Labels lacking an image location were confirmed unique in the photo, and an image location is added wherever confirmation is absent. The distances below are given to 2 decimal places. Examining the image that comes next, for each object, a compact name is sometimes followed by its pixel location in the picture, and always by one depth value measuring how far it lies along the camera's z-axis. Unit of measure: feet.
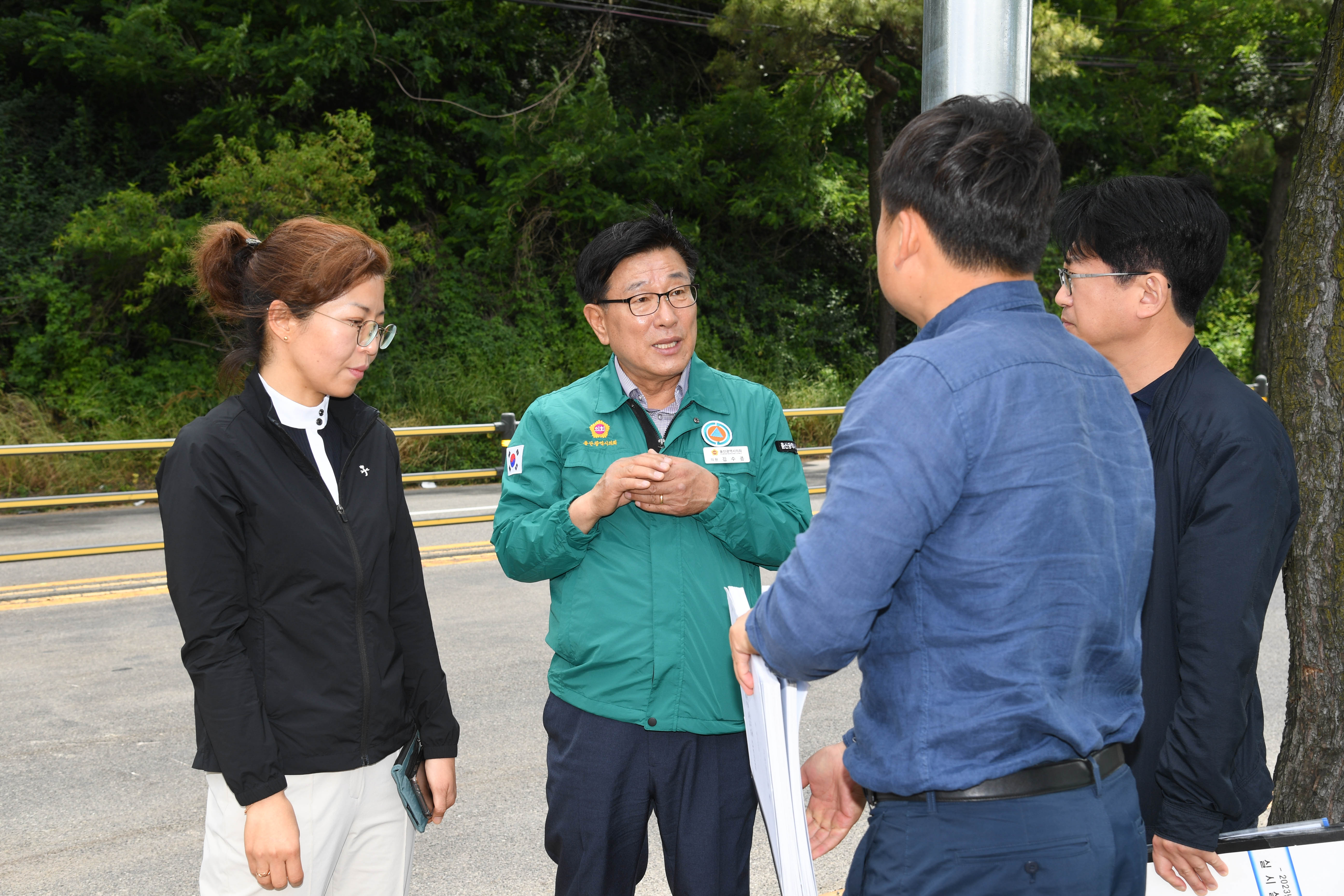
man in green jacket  8.46
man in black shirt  6.57
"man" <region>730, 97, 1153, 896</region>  4.85
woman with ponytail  6.76
